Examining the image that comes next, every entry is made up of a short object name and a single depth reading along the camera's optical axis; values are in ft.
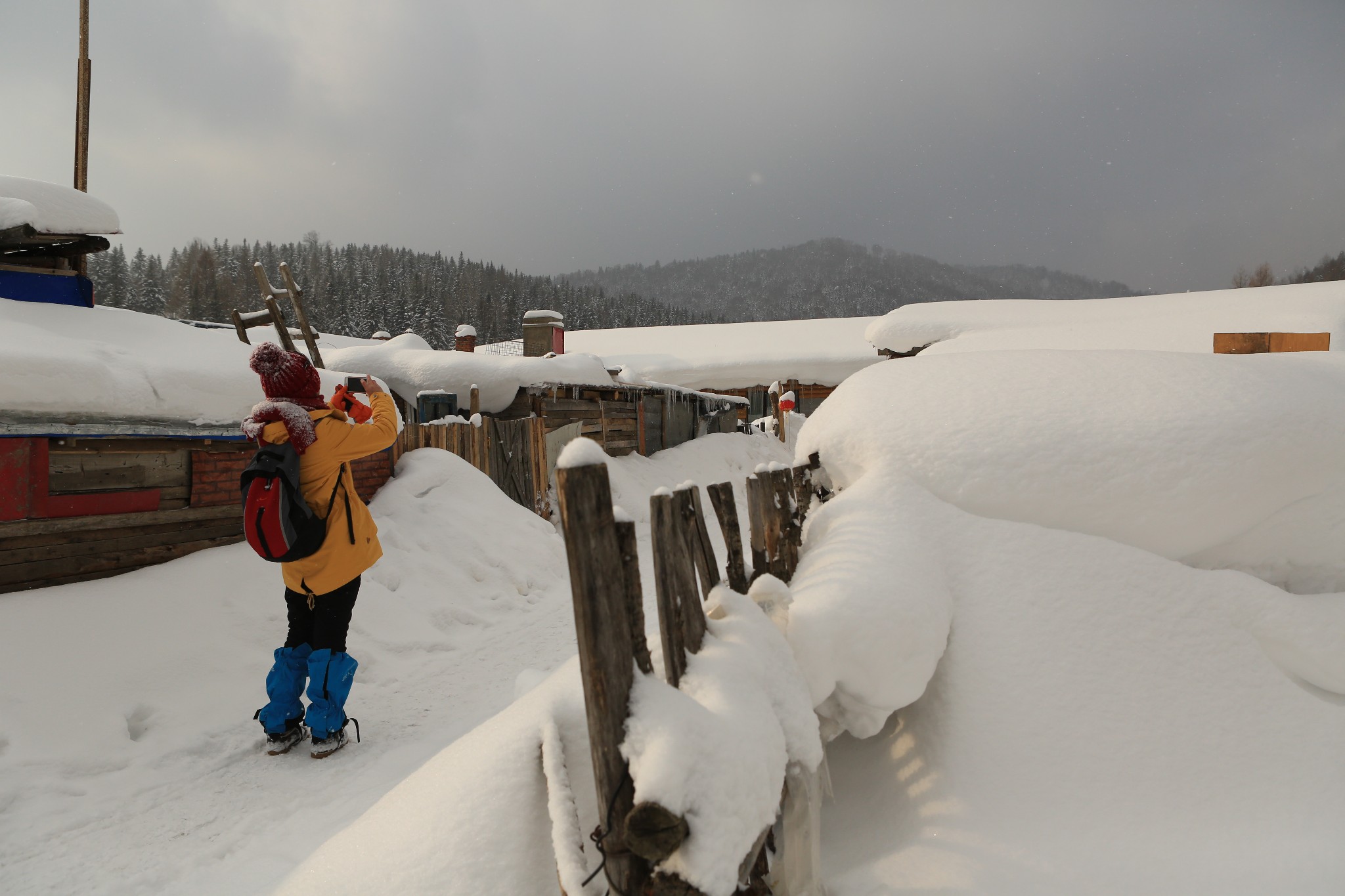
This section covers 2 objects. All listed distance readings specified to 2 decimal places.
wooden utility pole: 23.44
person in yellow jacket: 10.87
